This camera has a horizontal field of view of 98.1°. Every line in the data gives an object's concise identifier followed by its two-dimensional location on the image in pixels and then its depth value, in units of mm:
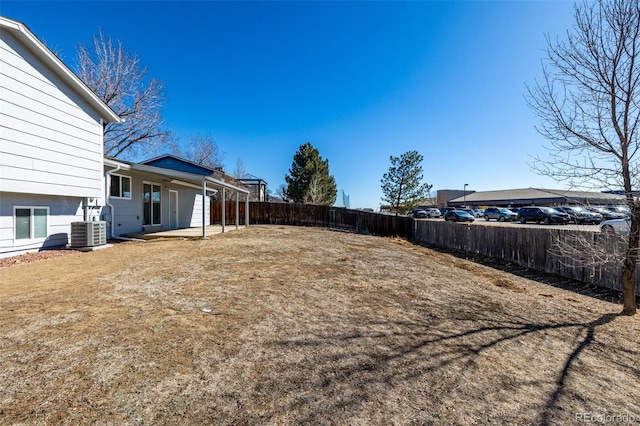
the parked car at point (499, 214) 27903
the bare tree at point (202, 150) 31656
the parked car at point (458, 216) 25656
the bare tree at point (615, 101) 3971
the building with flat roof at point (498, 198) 37775
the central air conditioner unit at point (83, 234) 7293
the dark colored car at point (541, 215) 20984
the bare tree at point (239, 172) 38875
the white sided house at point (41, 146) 5848
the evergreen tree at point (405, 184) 23172
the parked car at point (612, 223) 10516
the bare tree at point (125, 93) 15758
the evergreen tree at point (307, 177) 29266
